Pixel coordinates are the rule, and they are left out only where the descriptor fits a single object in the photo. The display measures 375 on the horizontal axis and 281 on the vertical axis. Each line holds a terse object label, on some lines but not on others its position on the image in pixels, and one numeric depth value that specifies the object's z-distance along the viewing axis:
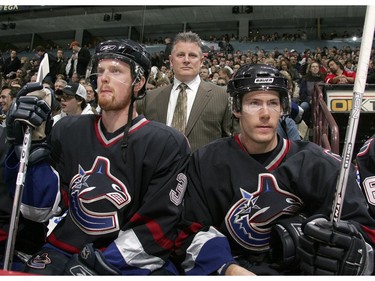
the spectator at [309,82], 6.41
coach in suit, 3.09
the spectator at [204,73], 6.44
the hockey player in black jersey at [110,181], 1.69
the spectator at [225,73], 6.91
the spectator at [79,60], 9.15
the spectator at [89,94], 5.20
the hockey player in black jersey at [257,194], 1.65
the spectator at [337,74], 5.70
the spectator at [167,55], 11.22
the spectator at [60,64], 9.71
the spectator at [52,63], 9.57
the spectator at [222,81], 6.36
